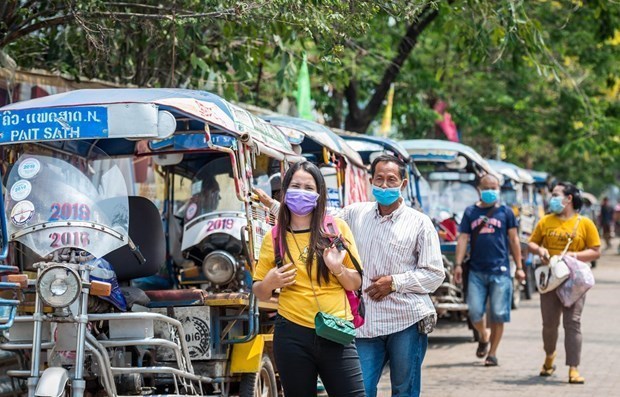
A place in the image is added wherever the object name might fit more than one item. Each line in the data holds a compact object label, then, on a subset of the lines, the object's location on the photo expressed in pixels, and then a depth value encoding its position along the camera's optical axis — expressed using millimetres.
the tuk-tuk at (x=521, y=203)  19859
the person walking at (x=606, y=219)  38688
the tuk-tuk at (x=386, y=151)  12123
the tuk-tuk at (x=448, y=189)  13562
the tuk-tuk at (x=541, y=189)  26391
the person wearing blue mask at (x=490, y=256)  10922
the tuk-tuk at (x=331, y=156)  9344
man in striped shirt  5992
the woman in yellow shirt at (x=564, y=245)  9789
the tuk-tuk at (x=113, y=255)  5863
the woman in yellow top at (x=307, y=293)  5148
